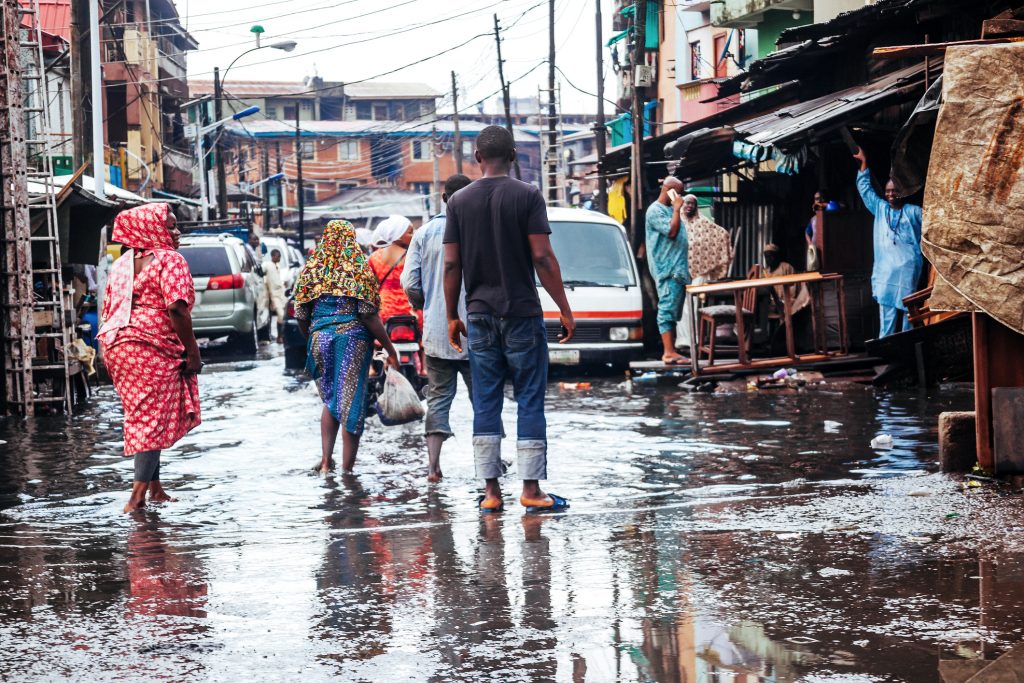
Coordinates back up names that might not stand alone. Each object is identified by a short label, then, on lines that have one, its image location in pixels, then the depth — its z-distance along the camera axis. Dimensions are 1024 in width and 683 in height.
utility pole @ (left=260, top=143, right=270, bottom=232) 70.31
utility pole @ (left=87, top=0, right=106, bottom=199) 21.17
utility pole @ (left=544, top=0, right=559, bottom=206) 38.56
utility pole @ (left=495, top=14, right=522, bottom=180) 41.66
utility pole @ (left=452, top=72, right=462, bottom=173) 54.88
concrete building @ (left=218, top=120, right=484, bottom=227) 89.56
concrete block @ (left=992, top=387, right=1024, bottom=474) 7.23
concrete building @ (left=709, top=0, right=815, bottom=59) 29.58
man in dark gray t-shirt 7.25
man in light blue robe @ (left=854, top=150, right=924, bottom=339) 13.33
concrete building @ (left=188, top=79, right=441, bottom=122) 93.56
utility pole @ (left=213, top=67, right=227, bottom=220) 48.17
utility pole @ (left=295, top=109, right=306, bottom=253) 65.59
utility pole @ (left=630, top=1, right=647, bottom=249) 22.28
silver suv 23.14
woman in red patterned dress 8.01
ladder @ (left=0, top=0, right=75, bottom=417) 13.84
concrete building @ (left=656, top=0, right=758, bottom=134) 37.16
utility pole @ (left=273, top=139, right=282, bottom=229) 71.88
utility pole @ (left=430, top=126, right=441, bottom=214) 80.51
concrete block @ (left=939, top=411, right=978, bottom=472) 7.82
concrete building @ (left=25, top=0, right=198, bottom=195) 46.16
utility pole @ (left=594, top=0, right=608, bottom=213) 34.91
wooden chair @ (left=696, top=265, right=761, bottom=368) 14.85
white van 16.89
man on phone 15.77
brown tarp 7.04
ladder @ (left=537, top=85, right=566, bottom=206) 38.44
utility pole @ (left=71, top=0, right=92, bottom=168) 23.00
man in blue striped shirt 8.81
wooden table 13.83
